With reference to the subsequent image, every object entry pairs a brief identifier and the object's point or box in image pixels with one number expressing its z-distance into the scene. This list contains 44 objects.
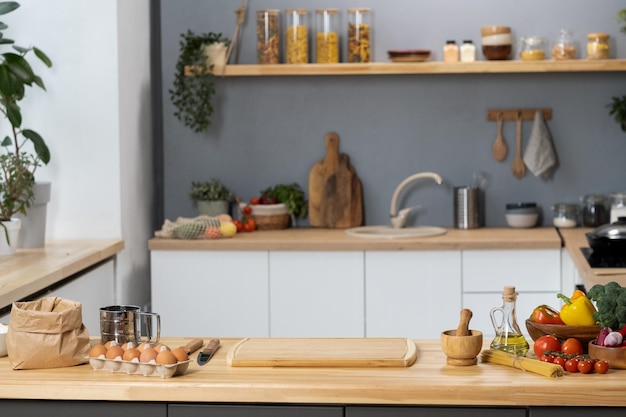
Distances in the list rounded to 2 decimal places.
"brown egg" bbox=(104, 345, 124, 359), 2.43
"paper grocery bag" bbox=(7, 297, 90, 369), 2.45
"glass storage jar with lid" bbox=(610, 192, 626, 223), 5.20
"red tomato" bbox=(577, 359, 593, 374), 2.33
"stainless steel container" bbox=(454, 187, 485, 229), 5.49
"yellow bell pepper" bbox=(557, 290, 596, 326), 2.54
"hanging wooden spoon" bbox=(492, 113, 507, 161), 5.61
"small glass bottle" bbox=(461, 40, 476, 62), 5.43
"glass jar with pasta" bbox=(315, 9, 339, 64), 5.51
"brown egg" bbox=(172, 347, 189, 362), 2.39
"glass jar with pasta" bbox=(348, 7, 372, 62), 5.47
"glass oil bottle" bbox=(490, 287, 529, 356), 2.47
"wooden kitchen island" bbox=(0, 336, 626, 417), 2.25
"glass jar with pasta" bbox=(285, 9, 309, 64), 5.52
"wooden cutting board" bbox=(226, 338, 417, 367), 2.45
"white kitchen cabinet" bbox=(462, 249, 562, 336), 4.98
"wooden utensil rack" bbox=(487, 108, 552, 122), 5.58
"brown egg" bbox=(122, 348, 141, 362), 2.41
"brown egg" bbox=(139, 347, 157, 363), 2.39
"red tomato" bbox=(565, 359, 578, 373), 2.35
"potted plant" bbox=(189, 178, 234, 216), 5.59
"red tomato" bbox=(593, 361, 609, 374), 2.34
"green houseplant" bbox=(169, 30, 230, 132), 5.49
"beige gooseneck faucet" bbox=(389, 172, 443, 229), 5.50
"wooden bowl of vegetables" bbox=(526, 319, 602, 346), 2.51
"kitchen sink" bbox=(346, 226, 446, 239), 5.17
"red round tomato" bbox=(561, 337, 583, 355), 2.47
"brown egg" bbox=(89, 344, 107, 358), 2.45
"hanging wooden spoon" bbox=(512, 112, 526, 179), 5.59
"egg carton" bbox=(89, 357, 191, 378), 2.37
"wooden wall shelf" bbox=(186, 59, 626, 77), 5.30
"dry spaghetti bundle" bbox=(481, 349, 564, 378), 2.31
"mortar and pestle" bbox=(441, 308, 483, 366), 2.41
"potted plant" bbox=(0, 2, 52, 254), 4.33
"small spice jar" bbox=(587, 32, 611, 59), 5.35
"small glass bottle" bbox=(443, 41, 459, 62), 5.44
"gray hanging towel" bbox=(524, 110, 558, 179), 5.52
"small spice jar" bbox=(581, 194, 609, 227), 5.40
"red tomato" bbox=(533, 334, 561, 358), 2.45
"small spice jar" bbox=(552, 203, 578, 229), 5.44
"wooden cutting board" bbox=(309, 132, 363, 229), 5.64
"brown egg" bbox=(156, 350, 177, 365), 2.36
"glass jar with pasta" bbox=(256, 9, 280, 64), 5.51
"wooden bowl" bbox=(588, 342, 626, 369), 2.38
